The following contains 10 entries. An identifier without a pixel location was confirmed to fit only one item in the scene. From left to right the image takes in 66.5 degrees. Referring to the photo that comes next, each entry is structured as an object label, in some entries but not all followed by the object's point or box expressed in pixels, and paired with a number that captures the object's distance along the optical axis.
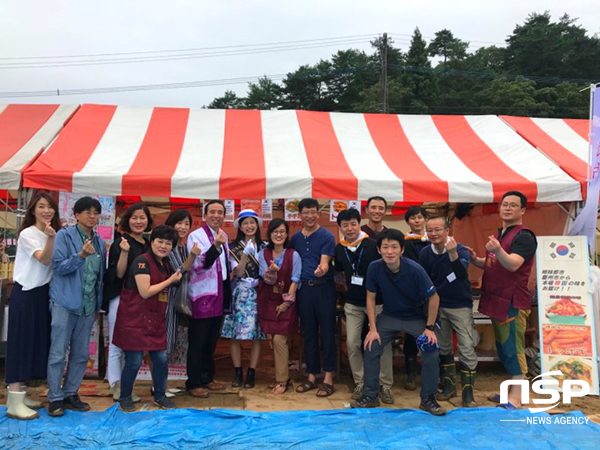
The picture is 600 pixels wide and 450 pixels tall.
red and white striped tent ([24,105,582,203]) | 4.00
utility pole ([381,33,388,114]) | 23.08
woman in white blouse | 2.90
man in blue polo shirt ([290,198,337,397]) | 3.58
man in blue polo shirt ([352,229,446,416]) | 3.08
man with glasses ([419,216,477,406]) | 3.35
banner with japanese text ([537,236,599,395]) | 3.69
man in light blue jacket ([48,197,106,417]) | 2.93
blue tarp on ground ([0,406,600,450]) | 2.62
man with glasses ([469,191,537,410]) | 3.23
